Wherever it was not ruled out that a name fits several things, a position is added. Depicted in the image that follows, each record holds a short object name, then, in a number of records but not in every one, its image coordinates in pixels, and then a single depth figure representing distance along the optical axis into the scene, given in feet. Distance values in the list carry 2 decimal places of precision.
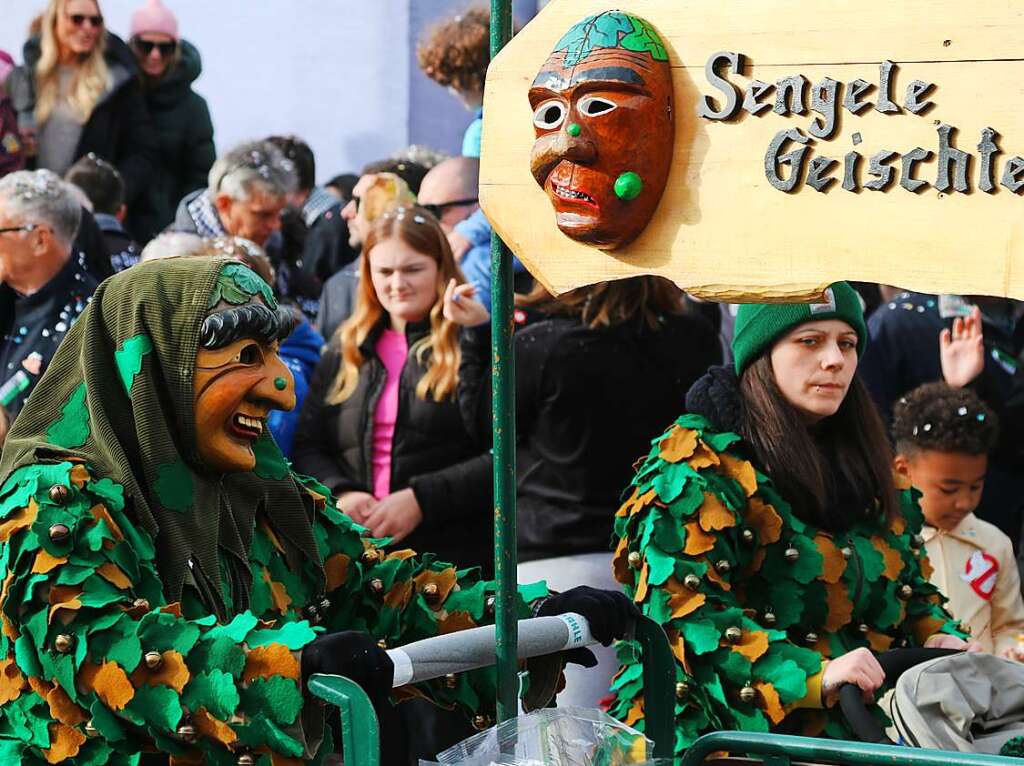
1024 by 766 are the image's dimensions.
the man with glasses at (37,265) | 36.11
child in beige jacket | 32.30
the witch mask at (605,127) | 17.28
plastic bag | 17.42
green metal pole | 17.92
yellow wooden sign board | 15.80
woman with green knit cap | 23.99
